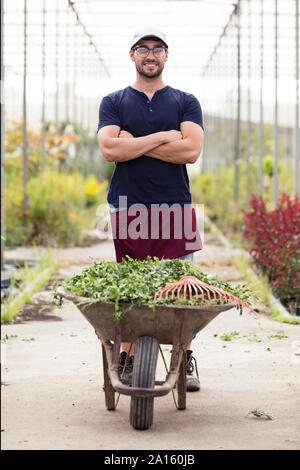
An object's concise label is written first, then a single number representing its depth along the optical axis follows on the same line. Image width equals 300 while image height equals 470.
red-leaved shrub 7.46
